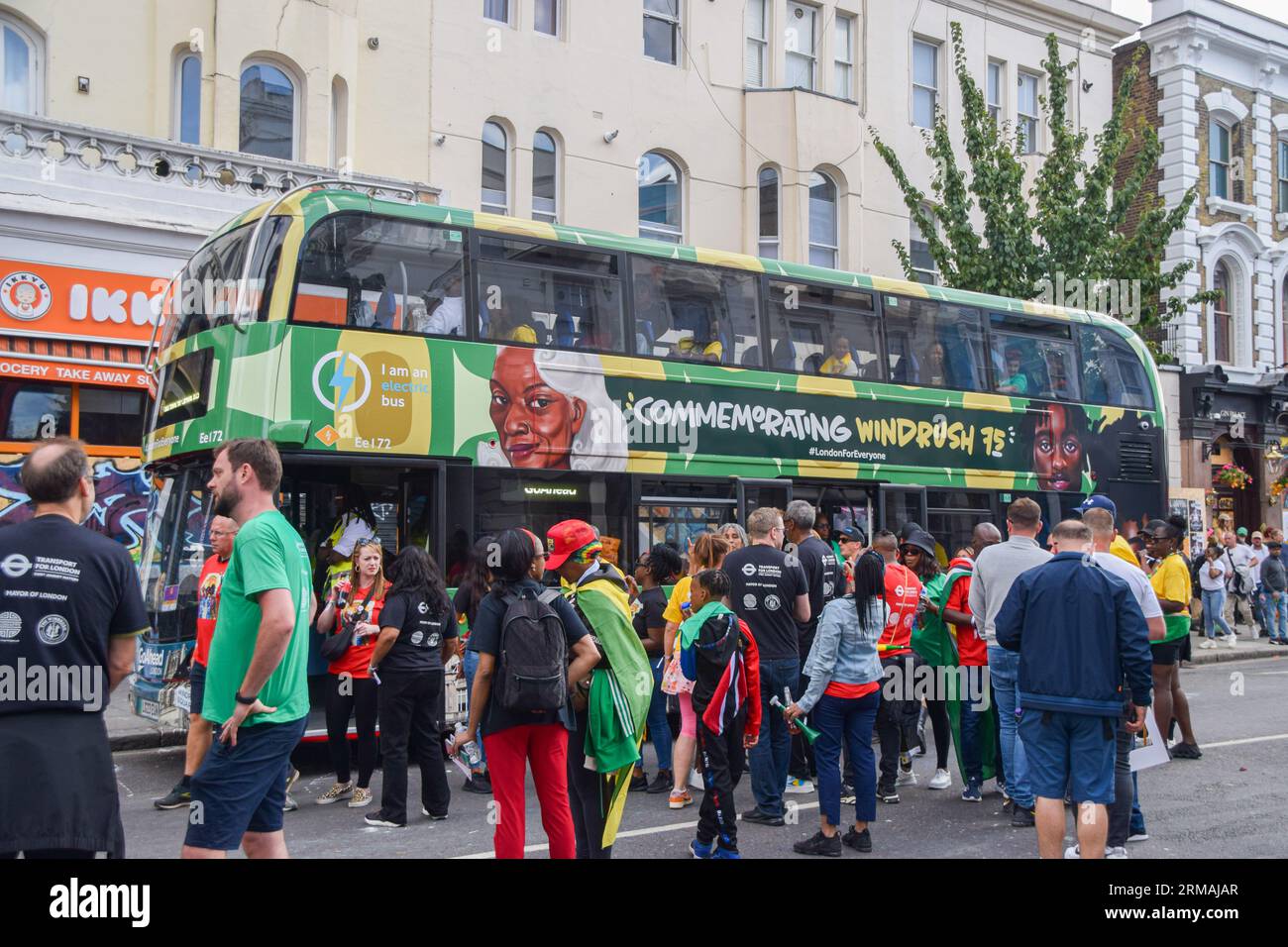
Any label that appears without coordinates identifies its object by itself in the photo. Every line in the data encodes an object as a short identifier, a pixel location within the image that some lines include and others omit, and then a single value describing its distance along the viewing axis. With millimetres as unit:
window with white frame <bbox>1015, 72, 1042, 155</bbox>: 26438
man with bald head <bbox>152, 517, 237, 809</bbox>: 7242
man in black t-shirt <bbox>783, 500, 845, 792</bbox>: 8617
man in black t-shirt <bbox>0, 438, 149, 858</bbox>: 4156
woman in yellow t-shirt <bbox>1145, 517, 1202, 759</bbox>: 9203
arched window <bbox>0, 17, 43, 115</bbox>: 15031
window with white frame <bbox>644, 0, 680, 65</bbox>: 21172
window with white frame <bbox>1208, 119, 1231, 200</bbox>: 29703
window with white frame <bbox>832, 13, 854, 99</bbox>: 23391
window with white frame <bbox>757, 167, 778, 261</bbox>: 22125
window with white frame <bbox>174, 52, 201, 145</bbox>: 16125
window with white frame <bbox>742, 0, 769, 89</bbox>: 22266
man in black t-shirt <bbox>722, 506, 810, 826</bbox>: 7820
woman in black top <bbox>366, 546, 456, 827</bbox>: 7734
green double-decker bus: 9453
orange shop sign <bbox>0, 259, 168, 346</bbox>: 14375
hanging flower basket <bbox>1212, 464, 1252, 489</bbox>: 27469
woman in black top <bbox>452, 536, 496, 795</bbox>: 8977
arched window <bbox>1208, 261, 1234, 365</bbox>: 30031
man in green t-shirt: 4590
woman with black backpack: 5340
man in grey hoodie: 7387
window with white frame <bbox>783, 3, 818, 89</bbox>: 22766
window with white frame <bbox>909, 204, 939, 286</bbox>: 24188
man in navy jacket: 5770
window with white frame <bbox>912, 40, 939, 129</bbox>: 24625
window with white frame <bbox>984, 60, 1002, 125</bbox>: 25703
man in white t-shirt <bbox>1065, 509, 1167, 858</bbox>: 6344
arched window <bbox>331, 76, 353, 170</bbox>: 17234
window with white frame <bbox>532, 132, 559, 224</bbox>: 19656
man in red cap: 5727
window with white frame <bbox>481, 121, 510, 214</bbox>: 19078
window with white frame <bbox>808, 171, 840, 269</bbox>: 22625
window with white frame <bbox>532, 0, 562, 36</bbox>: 19859
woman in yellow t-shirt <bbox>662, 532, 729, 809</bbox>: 7160
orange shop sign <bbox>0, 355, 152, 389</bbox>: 14336
